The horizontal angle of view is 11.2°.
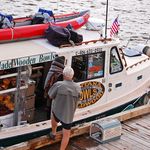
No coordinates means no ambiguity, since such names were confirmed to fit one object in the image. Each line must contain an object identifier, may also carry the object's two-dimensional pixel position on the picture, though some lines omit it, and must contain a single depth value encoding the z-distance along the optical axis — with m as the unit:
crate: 15.10
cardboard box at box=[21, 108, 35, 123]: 14.45
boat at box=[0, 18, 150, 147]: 13.93
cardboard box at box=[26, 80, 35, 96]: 14.13
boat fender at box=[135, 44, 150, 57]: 21.33
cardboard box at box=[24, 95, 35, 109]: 14.25
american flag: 17.17
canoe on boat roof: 14.52
